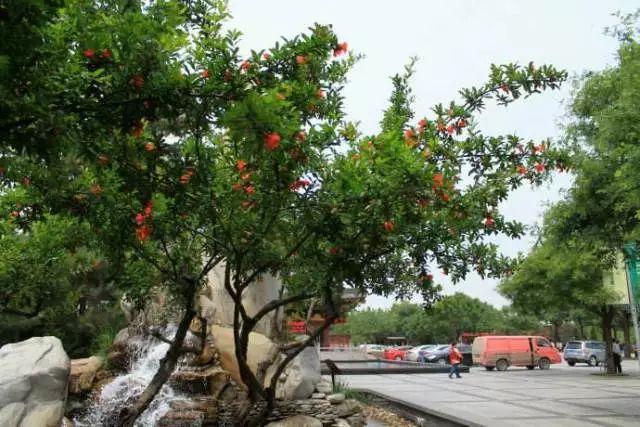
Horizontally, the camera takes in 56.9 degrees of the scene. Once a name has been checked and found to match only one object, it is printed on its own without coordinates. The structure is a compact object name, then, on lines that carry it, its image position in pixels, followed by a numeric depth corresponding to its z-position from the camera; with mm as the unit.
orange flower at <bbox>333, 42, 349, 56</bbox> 4785
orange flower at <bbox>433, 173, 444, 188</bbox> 5160
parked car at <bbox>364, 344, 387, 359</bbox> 48478
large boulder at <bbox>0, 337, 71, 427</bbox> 8047
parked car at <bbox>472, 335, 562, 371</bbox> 31911
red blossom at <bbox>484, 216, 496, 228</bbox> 6977
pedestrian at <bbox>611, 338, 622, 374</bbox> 25845
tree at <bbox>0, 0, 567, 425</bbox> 3533
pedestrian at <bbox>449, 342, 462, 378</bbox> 24375
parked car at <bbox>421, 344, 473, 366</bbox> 39375
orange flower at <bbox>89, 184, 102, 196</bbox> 5650
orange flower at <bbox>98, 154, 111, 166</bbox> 4107
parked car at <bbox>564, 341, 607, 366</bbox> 35562
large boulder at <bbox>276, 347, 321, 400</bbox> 10812
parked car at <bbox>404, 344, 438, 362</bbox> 42062
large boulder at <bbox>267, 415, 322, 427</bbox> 9117
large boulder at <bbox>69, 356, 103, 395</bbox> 11250
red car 45934
